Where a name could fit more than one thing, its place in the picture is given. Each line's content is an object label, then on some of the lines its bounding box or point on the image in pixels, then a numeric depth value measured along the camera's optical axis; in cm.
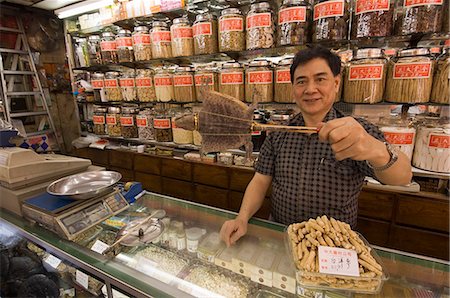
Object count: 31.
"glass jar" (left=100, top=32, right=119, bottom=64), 288
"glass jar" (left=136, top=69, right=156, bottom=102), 271
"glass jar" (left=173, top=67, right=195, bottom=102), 245
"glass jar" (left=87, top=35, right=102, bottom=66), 311
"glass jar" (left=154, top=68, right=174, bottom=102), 257
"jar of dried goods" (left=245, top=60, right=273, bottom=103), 204
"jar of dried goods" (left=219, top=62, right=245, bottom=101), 217
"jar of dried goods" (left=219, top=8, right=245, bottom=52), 203
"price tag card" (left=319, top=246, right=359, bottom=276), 72
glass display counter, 83
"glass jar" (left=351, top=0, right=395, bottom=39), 158
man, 106
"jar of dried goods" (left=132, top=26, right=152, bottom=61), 259
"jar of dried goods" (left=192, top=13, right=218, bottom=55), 218
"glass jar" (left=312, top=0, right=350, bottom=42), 168
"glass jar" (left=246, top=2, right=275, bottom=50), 193
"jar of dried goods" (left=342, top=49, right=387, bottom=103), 165
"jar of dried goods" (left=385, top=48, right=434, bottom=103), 154
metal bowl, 114
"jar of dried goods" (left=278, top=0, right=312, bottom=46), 180
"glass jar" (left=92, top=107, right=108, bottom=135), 322
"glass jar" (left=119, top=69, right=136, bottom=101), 285
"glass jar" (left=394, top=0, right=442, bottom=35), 149
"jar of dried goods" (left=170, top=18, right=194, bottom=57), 231
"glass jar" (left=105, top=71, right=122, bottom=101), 300
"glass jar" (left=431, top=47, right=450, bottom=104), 152
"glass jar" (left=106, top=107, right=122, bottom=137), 308
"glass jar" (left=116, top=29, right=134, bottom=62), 274
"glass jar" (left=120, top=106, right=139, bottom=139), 297
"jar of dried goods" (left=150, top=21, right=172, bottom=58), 245
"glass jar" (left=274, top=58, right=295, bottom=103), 197
